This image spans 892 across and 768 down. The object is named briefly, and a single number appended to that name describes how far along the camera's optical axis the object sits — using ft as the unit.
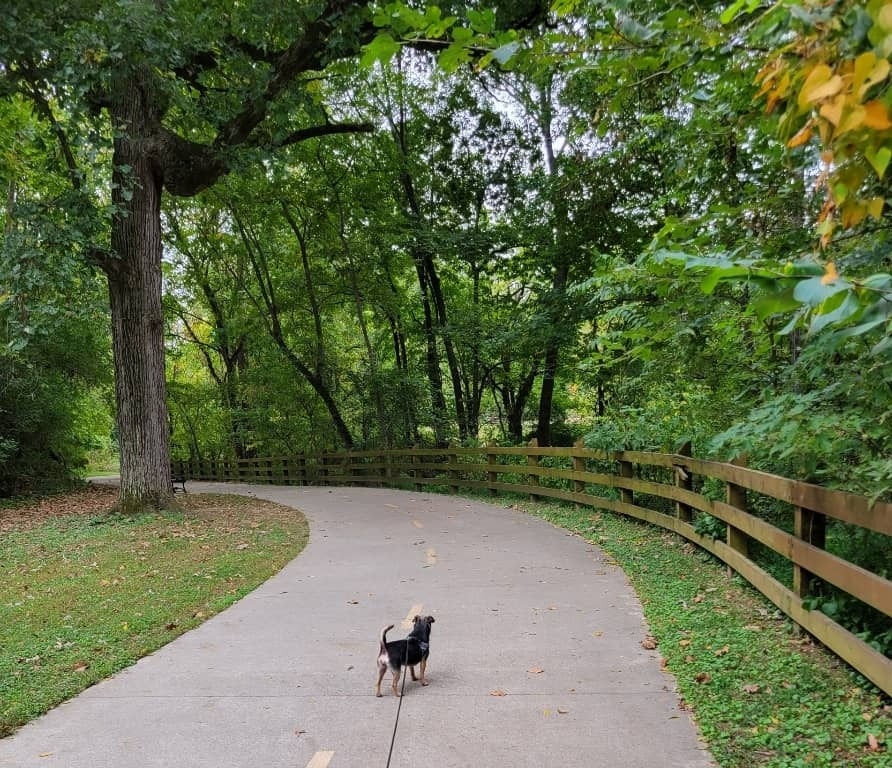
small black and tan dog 11.44
